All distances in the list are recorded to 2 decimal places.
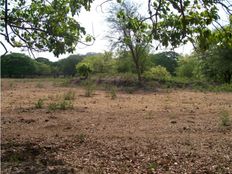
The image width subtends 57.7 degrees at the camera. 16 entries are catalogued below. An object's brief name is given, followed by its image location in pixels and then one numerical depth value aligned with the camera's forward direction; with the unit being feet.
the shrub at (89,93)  32.84
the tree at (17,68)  115.64
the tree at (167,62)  120.07
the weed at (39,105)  21.97
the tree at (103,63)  90.35
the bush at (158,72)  56.70
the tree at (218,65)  55.81
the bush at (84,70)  62.30
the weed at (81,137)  12.35
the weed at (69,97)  27.98
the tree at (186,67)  93.17
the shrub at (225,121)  15.39
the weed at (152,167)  9.25
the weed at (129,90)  41.54
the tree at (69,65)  128.61
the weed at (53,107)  20.50
